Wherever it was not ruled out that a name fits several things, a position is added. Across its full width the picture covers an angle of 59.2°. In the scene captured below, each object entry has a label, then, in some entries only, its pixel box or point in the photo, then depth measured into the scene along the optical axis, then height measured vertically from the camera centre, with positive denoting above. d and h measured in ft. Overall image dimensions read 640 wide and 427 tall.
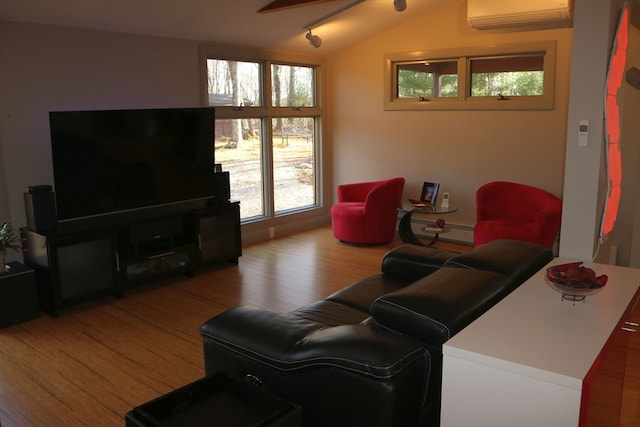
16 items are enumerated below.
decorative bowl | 6.65 -1.93
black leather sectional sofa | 6.25 -2.65
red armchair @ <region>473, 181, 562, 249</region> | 17.16 -3.04
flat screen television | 14.43 -0.84
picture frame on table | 20.92 -2.60
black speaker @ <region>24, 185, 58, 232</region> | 14.15 -1.94
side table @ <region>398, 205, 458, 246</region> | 19.74 -3.66
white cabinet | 5.08 -2.24
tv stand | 14.14 -3.41
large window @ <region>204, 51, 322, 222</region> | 20.32 -0.23
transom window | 19.19 +1.58
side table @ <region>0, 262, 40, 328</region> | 13.41 -3.94
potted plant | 13.55 -2.61
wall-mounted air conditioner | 16.06 +3.15
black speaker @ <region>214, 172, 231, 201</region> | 18.43 -1.90
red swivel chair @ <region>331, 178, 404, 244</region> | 20.68 -3.40
